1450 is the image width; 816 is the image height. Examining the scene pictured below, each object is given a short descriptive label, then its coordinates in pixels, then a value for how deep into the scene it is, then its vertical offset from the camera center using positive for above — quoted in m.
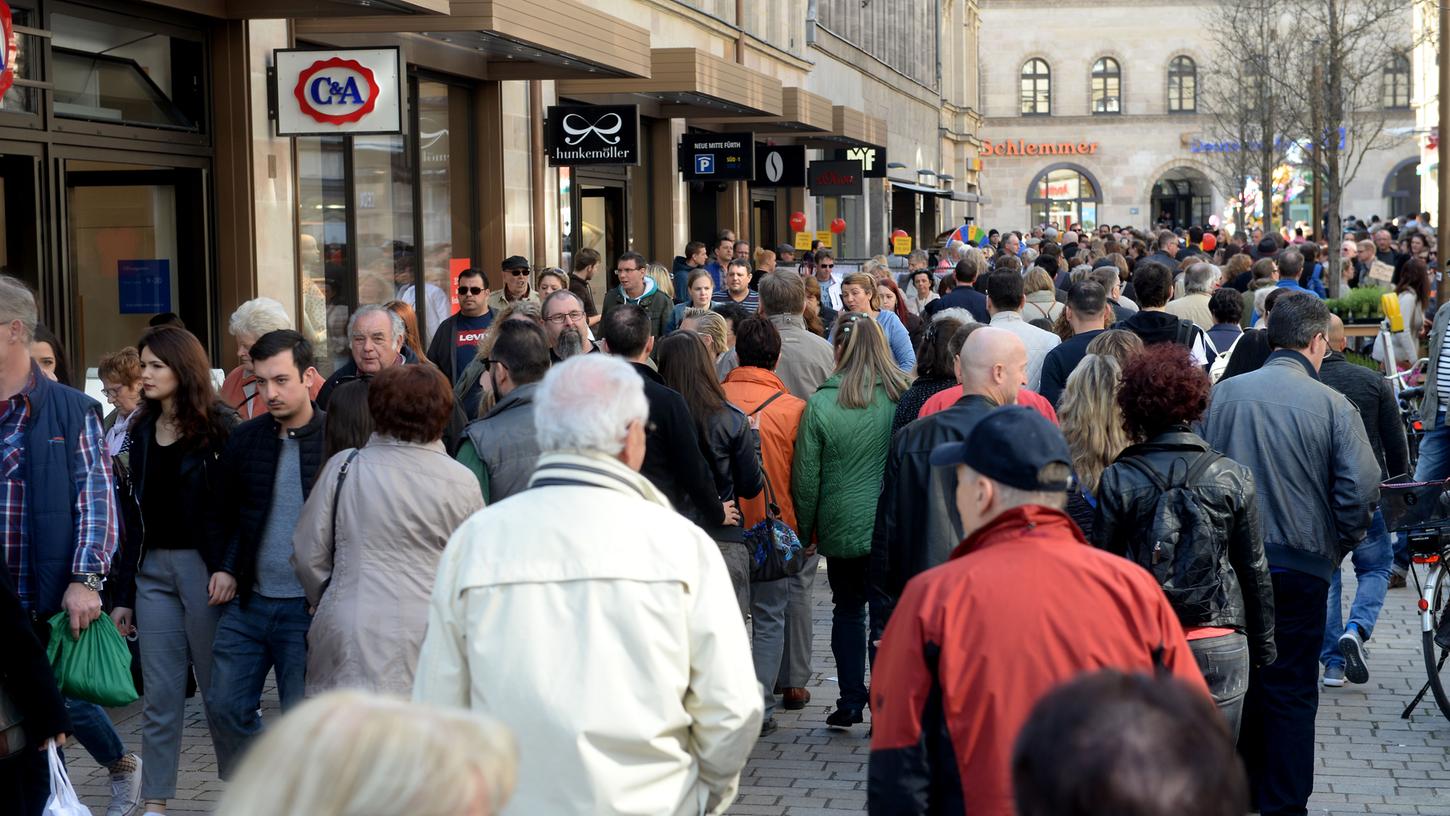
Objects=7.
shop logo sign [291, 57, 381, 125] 11.41 +1.36
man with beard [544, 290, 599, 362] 8.83 -0.11
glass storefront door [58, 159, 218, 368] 10.68 +0.33
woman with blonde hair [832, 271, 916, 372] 11.58 -0.18
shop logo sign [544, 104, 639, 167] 17.33 +1.60
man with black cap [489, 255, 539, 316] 12.46 +0.09
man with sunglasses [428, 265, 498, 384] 11.09 -0.22
